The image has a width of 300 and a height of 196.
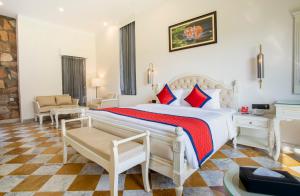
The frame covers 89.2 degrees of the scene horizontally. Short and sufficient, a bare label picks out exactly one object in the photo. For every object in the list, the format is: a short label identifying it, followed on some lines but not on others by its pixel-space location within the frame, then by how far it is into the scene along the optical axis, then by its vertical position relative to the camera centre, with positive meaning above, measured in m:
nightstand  2.29 -0.72
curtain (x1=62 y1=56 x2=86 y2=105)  5.88 +0.66
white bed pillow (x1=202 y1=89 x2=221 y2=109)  2.85 -0.15
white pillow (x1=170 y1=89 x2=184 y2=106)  3.35 -0.06
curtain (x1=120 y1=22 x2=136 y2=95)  5.13 +1.16
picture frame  3.29 +1.41
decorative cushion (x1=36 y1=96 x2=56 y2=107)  4.95 -0.20
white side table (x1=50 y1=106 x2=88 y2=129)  4.44 -0.51
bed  1.46 -0.46
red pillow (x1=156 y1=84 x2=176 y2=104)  3.39 -0.08
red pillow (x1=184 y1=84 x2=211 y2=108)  2.89 -0.11
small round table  0.91 -0.61
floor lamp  6.06 +0.46
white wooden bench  1.39 -0.61
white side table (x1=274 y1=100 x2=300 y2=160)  2.09 -0.32
